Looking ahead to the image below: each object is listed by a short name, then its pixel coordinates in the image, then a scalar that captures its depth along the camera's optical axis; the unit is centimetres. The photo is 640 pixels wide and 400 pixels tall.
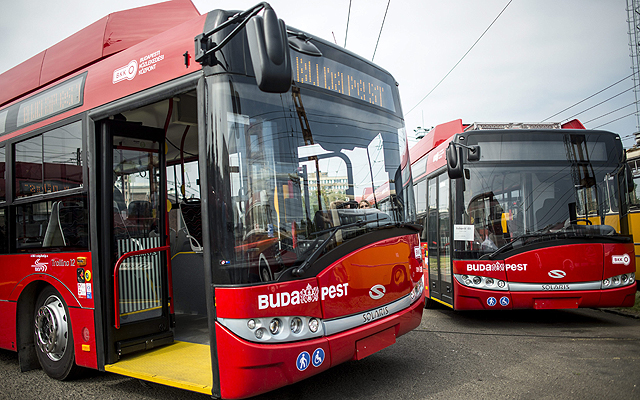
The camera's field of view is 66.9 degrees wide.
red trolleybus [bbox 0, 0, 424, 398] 343
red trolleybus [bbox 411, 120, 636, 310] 651
